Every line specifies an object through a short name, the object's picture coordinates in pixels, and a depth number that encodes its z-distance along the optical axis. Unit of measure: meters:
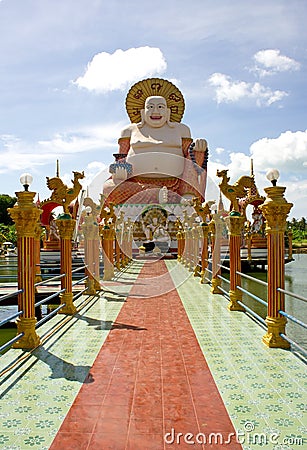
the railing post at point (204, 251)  11.05
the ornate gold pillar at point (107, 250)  11.96
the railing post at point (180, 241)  18.53
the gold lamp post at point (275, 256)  4.89
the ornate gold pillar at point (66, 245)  7.17
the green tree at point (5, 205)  47.13
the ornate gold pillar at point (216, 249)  9.13
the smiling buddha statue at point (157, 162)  26.83
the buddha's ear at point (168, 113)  27.54
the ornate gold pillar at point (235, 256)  7.15
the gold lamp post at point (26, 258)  4.96
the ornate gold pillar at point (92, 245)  9.53
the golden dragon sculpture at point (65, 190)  7.07
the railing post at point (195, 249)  12.89
